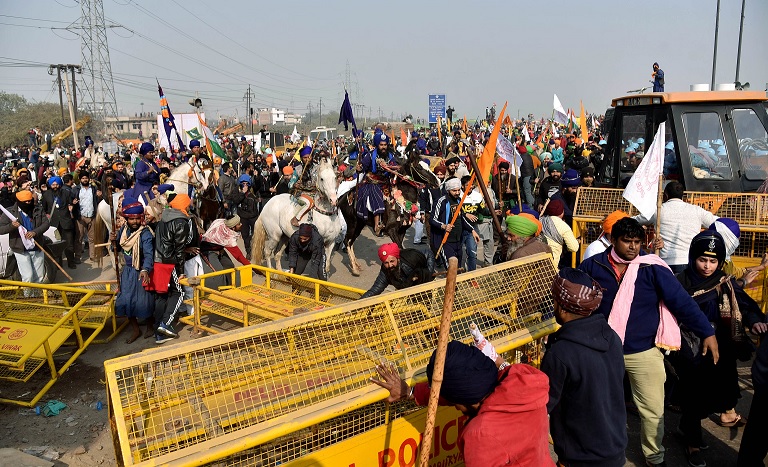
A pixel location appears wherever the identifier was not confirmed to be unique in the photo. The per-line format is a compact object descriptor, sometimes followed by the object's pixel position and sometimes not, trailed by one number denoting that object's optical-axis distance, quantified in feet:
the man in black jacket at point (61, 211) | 36.24
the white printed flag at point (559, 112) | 54.73
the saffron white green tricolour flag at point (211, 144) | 37.22
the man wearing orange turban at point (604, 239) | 18.10
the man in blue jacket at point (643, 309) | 12.66
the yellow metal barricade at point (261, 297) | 21.30
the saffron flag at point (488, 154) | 22.50
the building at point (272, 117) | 328.70
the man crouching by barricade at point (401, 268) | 18.04
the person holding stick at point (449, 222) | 27.40
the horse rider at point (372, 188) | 34.32
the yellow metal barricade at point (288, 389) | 9.02
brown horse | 35.45
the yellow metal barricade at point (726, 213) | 22.68
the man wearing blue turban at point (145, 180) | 35.55
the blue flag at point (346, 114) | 47.29
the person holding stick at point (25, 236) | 28.48
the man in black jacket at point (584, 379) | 9.60
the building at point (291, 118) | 403.81
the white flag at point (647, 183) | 18.56
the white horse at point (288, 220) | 31.78
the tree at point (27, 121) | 215.51
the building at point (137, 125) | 329.52
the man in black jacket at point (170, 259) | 24.02
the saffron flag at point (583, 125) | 59.22
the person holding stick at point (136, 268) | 23.85
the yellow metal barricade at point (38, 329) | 19.24
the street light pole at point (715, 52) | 79.36
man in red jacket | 7.80
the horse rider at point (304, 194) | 32.60
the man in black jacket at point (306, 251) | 27.61
